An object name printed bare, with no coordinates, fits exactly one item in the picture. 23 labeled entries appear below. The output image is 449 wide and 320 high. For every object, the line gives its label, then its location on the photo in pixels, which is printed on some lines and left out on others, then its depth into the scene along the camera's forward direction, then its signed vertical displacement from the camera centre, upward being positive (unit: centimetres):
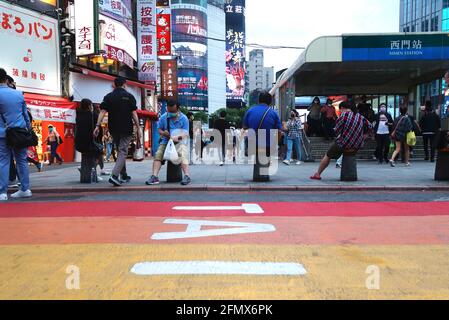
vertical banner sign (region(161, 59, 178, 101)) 3356 +397
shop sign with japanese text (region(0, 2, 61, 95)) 1584 +316
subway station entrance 1480 +236
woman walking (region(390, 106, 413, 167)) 1184 +3
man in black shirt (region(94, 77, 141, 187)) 820 +20
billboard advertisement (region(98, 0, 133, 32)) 2221 +645
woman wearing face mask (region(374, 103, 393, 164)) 1316 -2
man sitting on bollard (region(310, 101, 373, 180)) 855 -5
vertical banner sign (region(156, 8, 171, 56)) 2800 +640
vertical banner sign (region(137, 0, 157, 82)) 2712 +549
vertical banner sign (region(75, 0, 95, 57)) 1830 +439
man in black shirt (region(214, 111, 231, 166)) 1397 +6
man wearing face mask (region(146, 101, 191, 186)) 849 -9
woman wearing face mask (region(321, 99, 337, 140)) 1568 +42
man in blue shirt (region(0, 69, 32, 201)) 694 +16
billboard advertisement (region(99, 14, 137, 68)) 2175 +472
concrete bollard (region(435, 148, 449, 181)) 875 -75
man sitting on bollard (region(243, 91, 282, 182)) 874 +10
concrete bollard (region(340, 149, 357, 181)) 881 -78
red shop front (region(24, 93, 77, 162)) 1691 +46
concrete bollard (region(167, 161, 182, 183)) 886 -87
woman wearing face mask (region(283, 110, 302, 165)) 1364 -14
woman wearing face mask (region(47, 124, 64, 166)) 1705 -44
